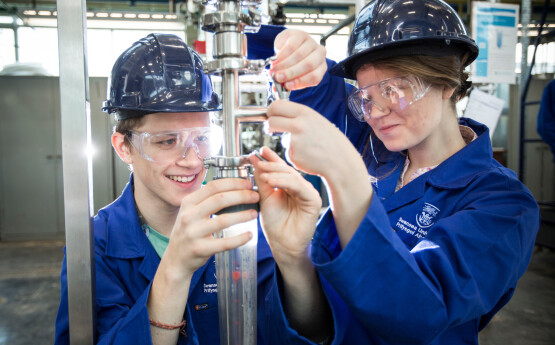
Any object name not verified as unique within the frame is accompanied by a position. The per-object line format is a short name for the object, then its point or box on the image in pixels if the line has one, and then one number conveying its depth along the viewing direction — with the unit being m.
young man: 0.76
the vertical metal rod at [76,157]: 0.63
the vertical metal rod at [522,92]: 3.81
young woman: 0.60
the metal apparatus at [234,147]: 0.59
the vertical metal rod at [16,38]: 5.39
